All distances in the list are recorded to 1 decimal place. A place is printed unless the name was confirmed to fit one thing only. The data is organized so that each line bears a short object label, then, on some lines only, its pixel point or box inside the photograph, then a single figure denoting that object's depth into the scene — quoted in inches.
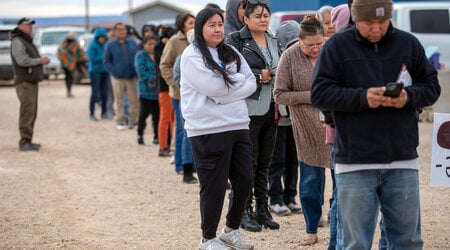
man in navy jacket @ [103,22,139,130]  604.4
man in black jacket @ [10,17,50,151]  498.6
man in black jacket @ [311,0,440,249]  172.9
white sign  240.5
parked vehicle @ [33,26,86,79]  1214.9
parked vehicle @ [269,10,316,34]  764.6
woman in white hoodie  243.9
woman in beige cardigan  256.8
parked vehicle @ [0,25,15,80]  1103.0
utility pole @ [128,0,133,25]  1384.2
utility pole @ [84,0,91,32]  2582.2
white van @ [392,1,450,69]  676.7
